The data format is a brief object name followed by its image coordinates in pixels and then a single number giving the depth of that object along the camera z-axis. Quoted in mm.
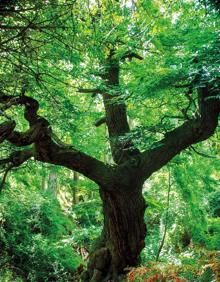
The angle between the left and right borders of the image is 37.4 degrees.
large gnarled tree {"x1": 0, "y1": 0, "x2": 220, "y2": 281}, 5250
